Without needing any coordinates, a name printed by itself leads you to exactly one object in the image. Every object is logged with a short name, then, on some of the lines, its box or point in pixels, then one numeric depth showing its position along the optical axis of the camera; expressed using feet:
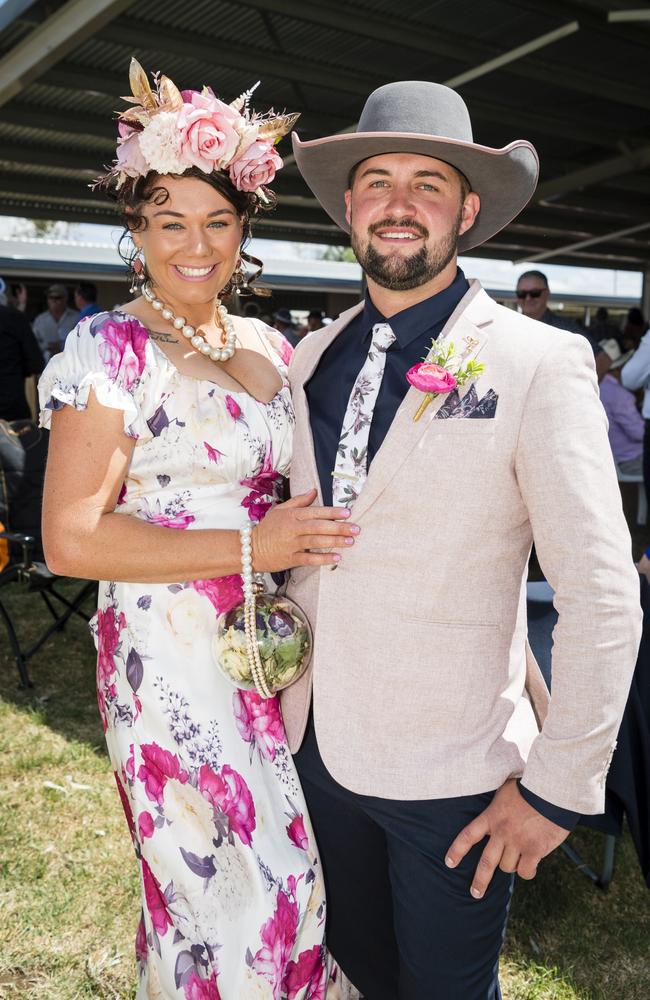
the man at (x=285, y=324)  47.88
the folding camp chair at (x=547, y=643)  10.42
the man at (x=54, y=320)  37.32
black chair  16.33
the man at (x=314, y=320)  55.21
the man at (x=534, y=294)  21.95
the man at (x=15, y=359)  22.99
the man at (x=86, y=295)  30.27
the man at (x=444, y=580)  5.24
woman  6.01
